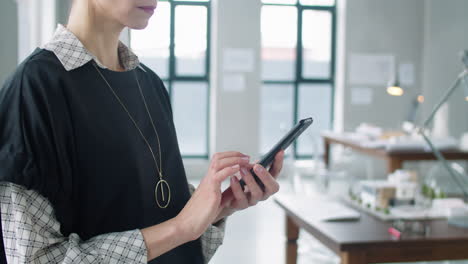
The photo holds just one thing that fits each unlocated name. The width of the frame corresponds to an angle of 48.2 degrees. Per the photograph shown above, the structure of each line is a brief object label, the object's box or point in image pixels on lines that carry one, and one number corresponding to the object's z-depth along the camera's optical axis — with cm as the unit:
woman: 82
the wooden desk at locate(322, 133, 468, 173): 484
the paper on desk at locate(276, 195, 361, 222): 254
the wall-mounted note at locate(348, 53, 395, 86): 781
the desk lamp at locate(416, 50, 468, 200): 254
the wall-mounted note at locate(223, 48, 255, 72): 750
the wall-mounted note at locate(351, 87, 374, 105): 782
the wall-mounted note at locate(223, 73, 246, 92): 753
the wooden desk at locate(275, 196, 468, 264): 217
